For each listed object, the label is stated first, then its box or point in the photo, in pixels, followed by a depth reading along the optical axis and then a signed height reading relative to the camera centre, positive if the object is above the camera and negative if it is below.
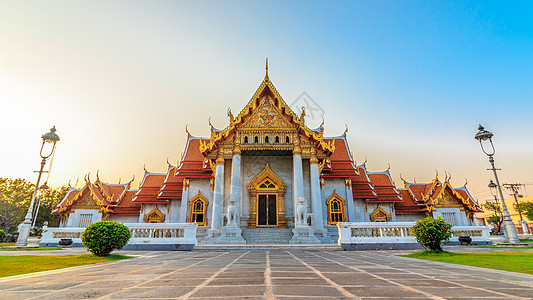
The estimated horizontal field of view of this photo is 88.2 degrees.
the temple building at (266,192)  16.70 +2.73
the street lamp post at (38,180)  15.24 +2.92
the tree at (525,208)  36.95 +2.92
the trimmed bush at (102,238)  8.05 -0.25
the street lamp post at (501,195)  16.81 +2.12
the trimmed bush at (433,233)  8.96 -0.13
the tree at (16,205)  36.12 +3.25
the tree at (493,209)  45.21 +3.40
